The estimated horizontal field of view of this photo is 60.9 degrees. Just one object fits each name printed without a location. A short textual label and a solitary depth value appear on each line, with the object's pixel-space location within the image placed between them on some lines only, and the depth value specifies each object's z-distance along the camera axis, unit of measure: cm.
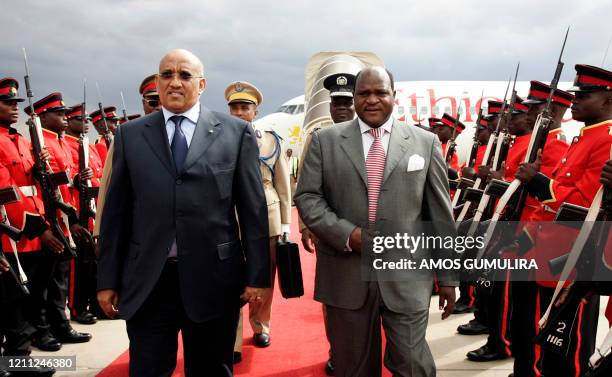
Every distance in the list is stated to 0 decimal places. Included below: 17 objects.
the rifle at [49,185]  457
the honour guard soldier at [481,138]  661
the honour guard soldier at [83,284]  572
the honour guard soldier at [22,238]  418
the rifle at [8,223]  391
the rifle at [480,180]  498
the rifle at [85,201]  509
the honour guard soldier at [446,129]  874
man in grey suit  257
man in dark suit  243
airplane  1720
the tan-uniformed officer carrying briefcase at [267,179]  440
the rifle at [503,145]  469
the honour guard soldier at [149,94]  484
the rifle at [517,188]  361
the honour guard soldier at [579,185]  306
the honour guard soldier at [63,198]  500
